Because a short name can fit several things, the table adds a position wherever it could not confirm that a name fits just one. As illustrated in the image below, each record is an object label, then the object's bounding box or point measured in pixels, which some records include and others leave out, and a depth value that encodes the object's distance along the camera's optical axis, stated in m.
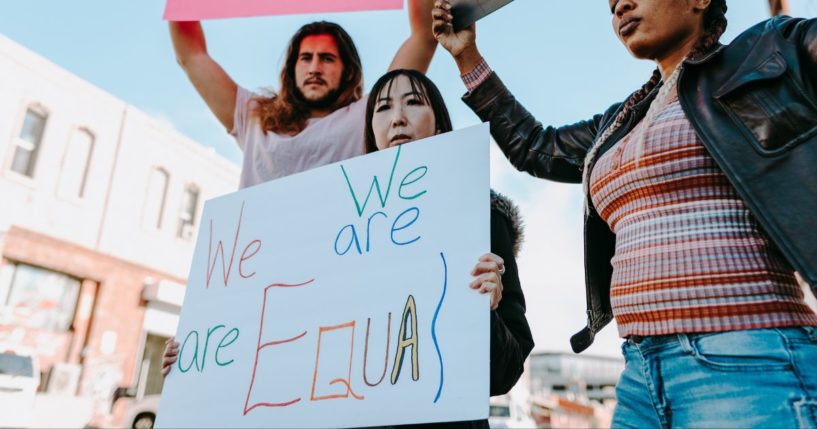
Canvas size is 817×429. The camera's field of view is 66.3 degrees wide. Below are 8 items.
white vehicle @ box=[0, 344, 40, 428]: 7.53
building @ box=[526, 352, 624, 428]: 45.00
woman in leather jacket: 1.00
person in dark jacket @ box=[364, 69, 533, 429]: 1.41
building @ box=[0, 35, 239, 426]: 12.09
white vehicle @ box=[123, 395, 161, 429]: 6.66
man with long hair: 1.98
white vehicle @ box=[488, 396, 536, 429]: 14.69
